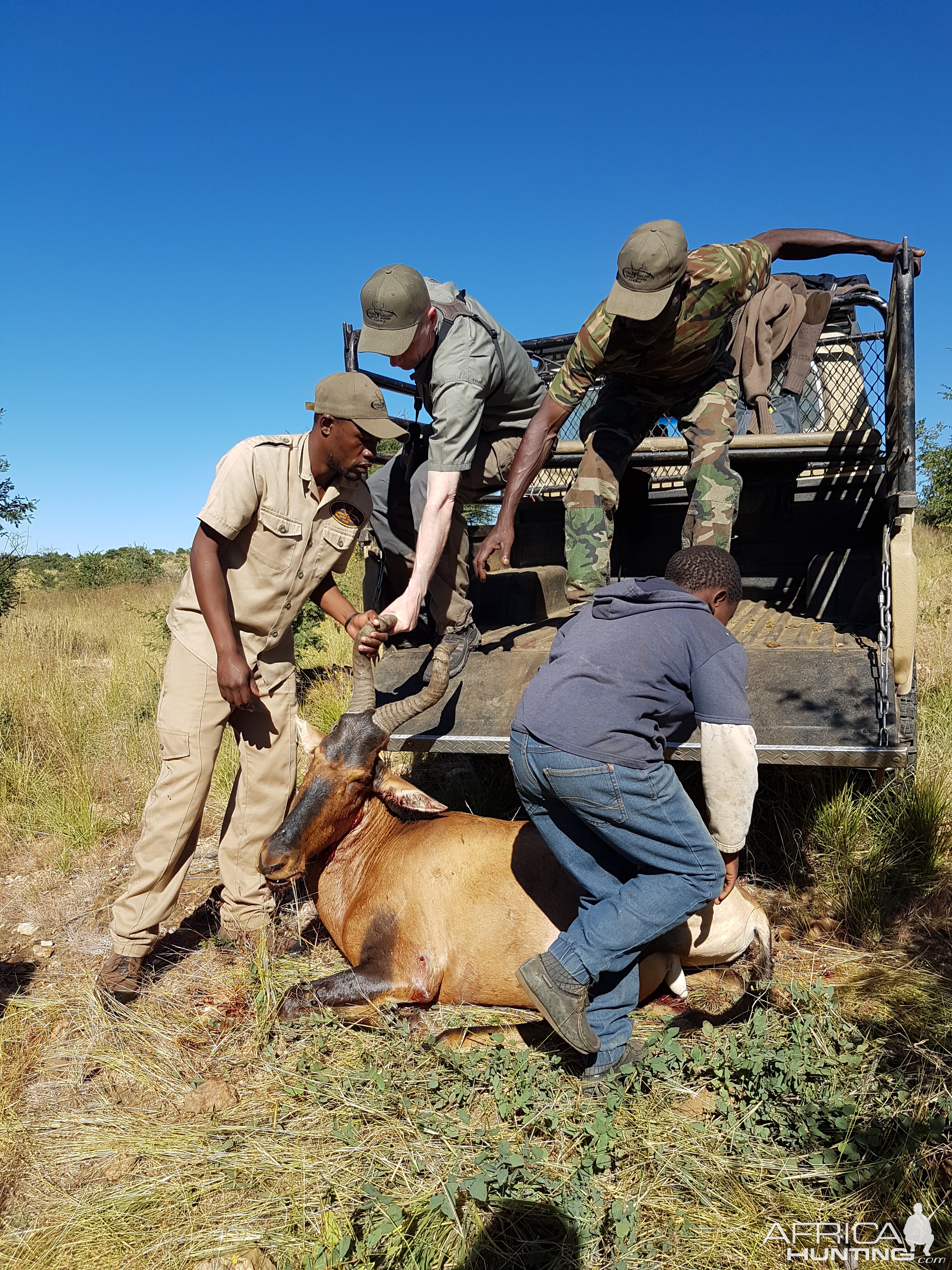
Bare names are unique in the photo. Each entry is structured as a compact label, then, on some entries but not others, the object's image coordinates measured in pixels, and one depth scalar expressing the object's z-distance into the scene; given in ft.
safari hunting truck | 12.93
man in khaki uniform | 12.75
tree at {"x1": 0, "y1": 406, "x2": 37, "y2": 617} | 31.12
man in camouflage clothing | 14.03
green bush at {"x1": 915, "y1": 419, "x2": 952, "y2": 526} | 46.26
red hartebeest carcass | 12.07
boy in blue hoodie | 10.15
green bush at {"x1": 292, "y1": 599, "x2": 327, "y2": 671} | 29.53
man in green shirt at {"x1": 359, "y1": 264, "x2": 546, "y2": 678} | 14.15
